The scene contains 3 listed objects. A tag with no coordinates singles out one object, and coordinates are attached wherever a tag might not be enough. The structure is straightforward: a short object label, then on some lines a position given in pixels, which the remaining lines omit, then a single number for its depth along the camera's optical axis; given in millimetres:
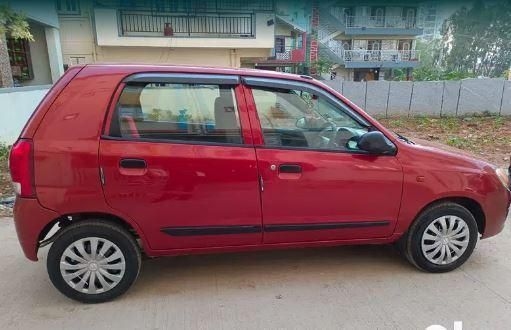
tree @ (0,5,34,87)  6344
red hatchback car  2475
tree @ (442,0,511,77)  24688
